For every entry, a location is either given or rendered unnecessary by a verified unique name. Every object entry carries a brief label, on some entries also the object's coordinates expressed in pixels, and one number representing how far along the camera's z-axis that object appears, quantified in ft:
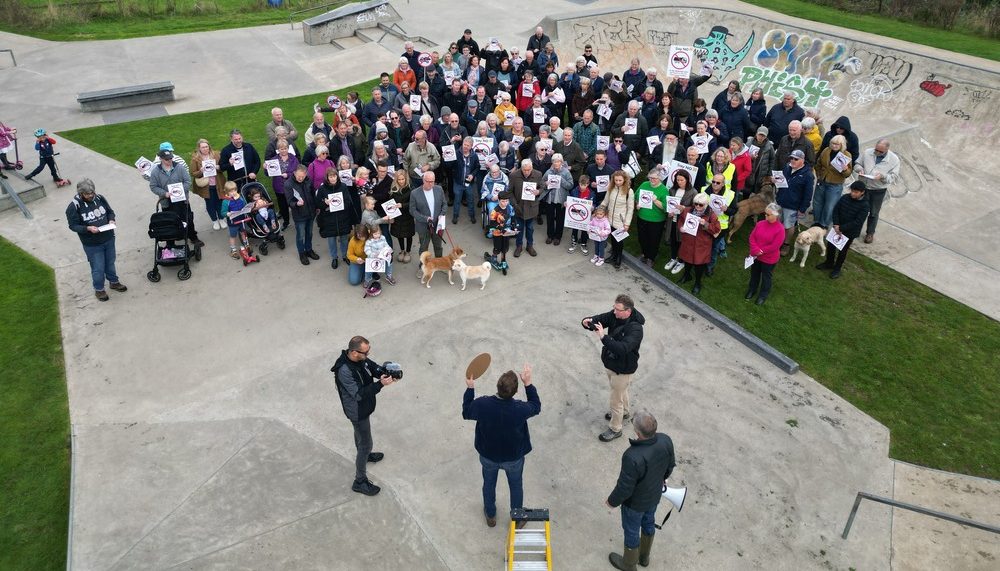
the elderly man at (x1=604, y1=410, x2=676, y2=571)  18.88
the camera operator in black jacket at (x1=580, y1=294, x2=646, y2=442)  23.88
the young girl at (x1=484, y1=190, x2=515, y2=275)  37.88
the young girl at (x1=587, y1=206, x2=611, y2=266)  37.50
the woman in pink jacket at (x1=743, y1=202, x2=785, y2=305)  33.50
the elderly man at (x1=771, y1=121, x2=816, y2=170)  38.17
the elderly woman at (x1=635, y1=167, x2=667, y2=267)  36.52
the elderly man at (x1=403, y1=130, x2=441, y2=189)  40.57
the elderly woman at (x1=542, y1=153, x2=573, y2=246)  39.14
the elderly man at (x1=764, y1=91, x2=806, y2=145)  42.39
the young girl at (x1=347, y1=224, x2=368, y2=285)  35.89
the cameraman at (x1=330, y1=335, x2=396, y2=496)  21.95
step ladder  19.98
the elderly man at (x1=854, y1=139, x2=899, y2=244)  38.83
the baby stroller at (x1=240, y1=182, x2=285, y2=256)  39.42
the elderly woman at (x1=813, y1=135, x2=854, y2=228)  38.22
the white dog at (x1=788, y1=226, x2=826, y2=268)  38.52
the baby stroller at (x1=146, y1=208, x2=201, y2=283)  36.68
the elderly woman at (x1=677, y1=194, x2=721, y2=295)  34.81
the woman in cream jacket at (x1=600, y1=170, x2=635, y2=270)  37.32
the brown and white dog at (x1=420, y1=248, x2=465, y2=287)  36.70
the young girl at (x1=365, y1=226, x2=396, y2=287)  35.65
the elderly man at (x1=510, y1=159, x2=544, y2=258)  38.34
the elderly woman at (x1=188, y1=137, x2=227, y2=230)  39.78
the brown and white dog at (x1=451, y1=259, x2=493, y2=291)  36.27
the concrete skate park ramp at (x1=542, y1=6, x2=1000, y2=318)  41.52
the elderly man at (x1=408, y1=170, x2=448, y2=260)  37.01
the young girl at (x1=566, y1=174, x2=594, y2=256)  38.01
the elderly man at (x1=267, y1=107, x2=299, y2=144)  41.73
